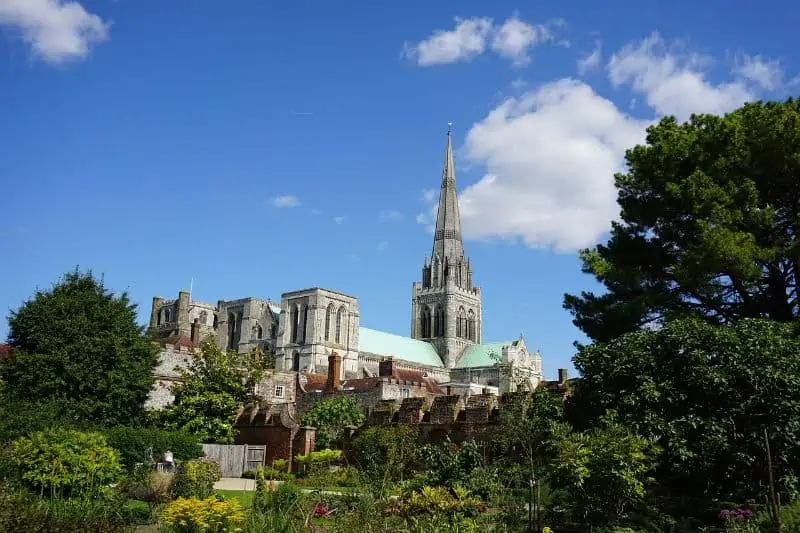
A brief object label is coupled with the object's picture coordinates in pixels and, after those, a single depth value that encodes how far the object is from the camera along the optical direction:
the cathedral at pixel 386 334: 103.62
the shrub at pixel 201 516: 10.14
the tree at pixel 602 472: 13.32
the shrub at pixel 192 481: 15.25
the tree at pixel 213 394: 33.28
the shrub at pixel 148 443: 26.67
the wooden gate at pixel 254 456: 30.95
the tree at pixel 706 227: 21.09
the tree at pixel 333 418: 31.22
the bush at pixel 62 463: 15.20
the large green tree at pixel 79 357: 30.34
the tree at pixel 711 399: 16.03
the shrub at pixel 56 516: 9.77
